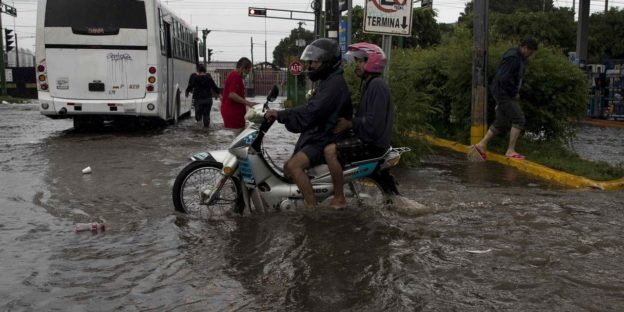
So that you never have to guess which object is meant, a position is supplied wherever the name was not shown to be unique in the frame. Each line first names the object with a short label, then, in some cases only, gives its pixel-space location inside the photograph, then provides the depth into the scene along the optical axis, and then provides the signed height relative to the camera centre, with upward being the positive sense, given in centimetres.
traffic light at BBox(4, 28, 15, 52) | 3912 +218
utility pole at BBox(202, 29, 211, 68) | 5519 +353
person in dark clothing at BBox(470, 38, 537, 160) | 934 -17
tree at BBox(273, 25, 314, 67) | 11175 +513
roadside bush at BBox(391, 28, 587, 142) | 995 -16
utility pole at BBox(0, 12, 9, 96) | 3759 +21
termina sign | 884 +79
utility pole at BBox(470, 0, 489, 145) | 1041 +16
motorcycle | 598 -95
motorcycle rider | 577 -31
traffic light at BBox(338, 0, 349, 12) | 1827 +200
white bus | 1418 +37
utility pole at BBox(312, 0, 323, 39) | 2741 +264
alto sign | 2852 +41
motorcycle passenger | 583 -40
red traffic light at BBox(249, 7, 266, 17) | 3497 +333
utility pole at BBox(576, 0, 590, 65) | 2251 +152
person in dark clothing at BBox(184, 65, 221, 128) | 1700 -40
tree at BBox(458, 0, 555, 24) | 6769 +736
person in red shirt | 1042 -39
